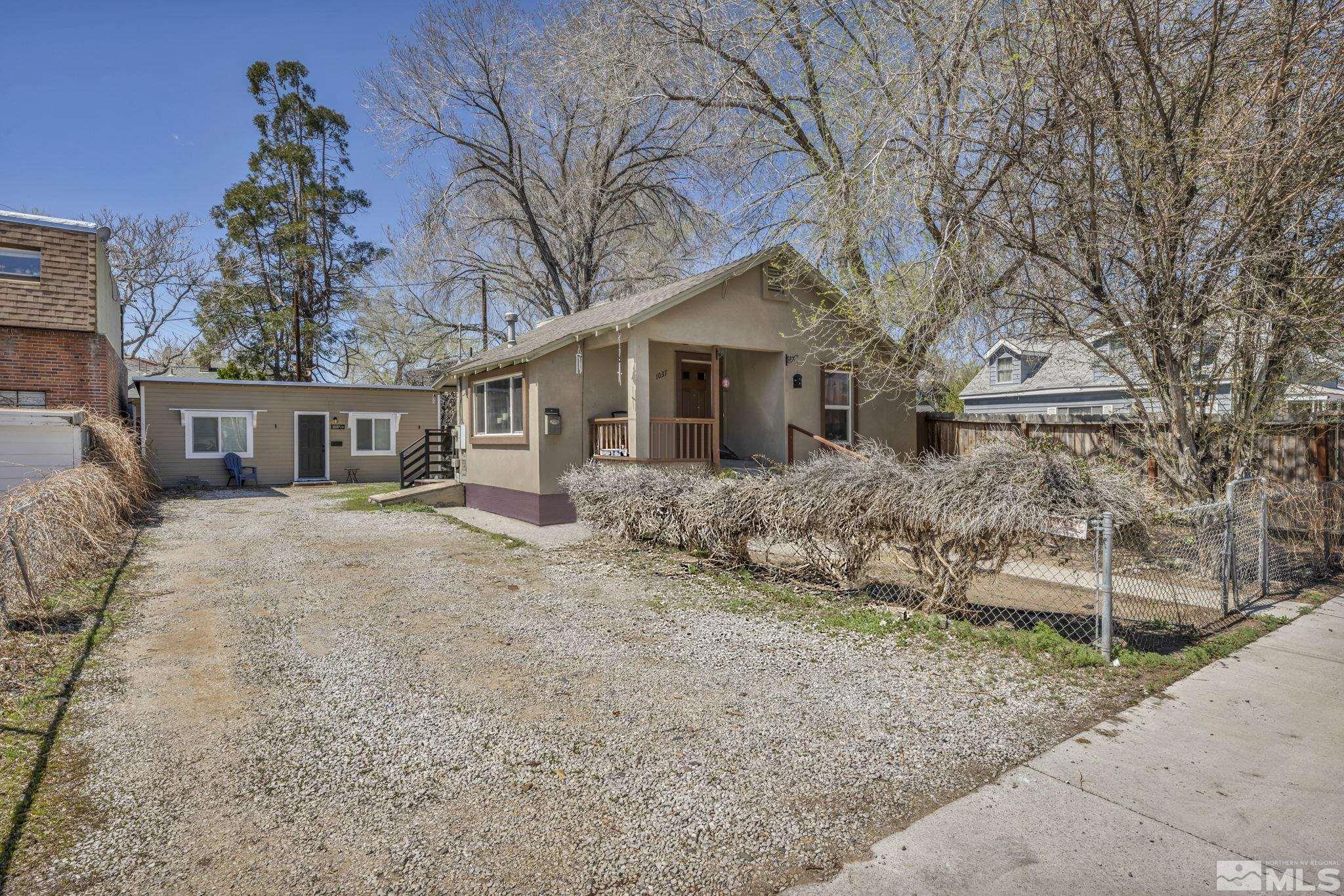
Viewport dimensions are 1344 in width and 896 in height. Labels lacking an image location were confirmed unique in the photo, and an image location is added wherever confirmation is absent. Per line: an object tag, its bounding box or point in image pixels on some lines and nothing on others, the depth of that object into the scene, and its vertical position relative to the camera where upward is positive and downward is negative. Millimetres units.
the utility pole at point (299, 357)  26000 +3077
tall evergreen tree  26453 +8008
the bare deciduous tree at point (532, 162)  19141 +8677
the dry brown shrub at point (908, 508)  4504 -666
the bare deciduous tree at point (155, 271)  25328 +6611
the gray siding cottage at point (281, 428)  17500 +203
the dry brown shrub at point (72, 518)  5133 -868
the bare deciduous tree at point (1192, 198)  5508 +2112
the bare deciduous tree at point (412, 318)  23531 +4857
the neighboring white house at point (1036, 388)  20000 +1268
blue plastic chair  17953 -962
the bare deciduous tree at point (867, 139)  7457 +4029
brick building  13617 +2611
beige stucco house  11156 +712
